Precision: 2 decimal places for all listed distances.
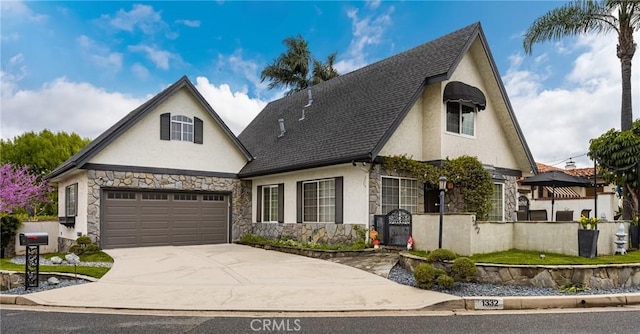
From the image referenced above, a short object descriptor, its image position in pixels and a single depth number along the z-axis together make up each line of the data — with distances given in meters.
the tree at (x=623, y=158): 14.66
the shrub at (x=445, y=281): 8.12
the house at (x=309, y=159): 14.07
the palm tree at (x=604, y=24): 15.42
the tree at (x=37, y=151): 34.62
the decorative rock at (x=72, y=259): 10.25
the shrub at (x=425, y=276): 8.27
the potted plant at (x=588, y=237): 9.65
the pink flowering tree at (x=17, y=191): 20.36
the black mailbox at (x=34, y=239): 8.78
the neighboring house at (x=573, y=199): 20.59
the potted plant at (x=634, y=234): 11.86
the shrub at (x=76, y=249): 13.88
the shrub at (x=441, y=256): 9.06
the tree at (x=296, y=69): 32.06
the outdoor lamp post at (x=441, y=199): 10.46
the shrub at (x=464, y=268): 8.32
